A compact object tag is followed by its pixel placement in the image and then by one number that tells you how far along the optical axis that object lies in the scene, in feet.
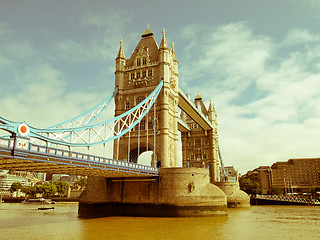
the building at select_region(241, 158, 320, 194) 423.64
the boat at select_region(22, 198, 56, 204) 253.65
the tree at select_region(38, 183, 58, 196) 312.79
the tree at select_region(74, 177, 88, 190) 349.20
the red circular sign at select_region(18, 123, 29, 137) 61.92
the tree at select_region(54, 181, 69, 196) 332.25
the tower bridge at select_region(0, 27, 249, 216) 71.87
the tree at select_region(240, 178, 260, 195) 302.66
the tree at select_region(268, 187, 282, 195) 323.37
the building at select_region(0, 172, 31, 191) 495.94
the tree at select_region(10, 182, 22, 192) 371.31
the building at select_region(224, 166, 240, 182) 503.40
